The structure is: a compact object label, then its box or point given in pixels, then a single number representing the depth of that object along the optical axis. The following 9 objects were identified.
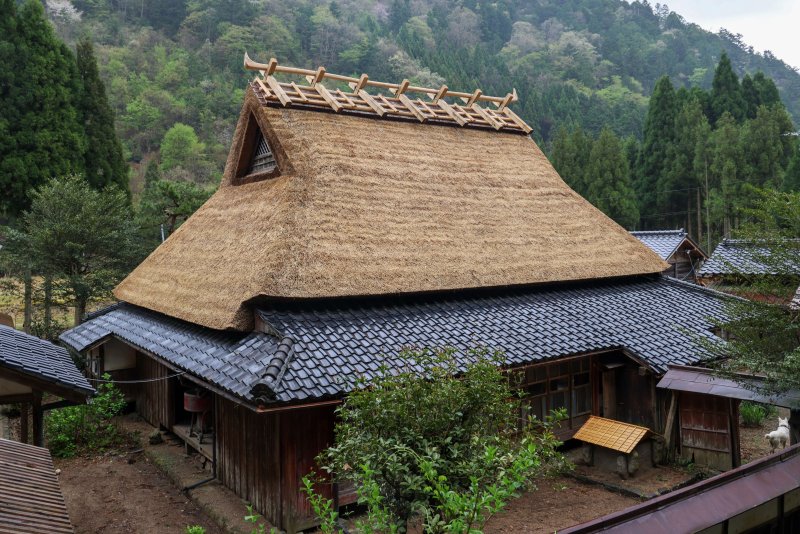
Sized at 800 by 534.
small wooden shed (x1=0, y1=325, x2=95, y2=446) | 5.97
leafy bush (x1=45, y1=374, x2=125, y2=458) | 10.60
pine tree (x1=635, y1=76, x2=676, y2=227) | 32.12
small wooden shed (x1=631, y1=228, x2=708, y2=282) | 20.69
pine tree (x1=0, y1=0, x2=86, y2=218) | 16.88
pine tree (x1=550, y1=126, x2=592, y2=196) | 32.19
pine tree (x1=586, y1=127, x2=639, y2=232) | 29.81
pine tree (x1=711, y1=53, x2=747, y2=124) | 33.66
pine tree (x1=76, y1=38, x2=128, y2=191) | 18.94
